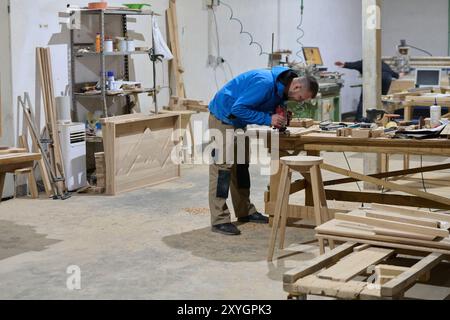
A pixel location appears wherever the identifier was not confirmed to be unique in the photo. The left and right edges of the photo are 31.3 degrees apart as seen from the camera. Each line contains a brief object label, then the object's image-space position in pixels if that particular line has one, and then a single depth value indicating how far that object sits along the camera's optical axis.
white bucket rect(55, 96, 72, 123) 7.73
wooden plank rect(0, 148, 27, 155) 5.72
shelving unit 7.94
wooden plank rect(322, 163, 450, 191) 6.42
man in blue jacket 5.78
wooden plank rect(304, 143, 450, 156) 5.46
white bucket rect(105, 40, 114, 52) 8.10
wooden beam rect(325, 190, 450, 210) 6.09
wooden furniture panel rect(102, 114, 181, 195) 7.64
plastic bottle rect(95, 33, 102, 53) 7.99
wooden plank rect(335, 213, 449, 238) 4.57
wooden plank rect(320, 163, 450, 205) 5.65
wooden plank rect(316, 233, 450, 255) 4.47
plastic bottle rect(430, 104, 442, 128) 6.05
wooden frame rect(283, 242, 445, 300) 3.71
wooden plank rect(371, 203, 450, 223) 4.98
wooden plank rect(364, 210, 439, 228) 4.71
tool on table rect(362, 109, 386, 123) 6.39
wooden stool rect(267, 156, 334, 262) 5.29
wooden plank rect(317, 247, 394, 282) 3.91
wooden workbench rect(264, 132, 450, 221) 5.51
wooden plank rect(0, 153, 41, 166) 5.46
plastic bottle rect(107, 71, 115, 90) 8.16
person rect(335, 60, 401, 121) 11.20
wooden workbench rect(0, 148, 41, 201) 5.49
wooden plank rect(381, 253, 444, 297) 3.67
